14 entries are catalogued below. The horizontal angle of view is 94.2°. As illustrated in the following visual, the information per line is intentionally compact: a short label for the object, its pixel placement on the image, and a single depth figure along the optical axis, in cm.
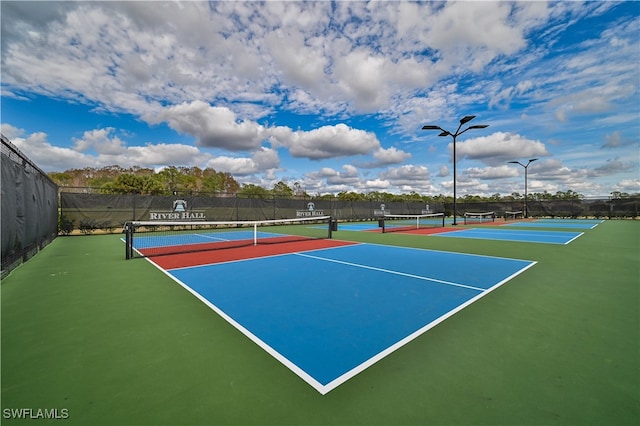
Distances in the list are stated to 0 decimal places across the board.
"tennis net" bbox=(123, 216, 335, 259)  991
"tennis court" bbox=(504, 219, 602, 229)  2095
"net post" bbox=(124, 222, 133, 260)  827
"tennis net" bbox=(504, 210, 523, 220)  3459
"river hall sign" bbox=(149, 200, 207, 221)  1856
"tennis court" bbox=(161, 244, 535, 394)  293
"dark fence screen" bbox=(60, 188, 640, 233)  1642
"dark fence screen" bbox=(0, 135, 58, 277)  626
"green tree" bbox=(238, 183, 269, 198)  6128
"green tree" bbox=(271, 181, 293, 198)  6893
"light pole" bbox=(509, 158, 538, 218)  3512
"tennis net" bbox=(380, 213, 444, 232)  3393
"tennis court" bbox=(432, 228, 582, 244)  1234
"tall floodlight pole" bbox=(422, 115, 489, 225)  1714
